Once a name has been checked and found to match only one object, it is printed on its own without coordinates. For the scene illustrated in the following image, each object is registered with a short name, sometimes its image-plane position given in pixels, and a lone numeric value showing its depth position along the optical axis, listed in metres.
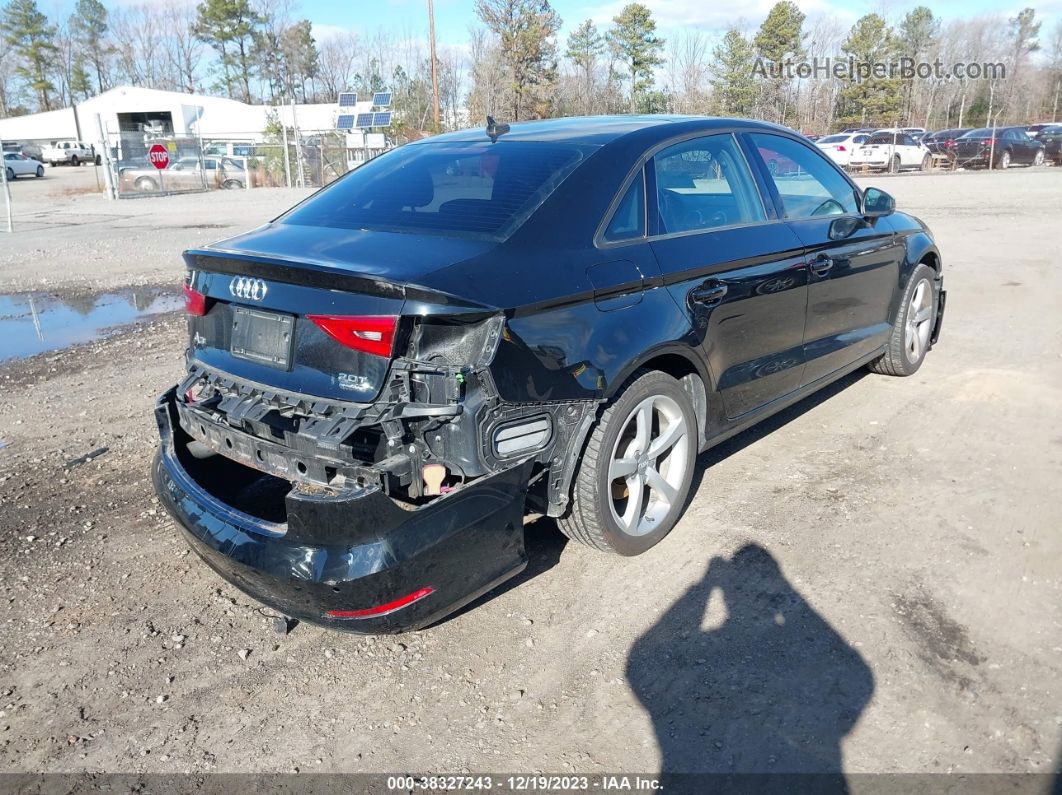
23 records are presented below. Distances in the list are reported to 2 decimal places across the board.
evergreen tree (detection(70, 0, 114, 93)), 82.06
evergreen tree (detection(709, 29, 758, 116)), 43.44
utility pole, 31.52
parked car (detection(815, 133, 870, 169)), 31.67
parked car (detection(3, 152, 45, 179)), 40.75
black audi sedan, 2.67
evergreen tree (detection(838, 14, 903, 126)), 49.97
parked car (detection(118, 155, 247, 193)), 28.05
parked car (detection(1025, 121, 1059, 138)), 31.58
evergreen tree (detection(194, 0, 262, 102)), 70.12
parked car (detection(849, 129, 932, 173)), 31.61
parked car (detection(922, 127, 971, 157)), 32.81
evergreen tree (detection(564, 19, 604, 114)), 47.03
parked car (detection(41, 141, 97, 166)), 53.22
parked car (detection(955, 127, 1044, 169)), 31.36
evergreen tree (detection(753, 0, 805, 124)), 45.41
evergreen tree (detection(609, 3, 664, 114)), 45.59
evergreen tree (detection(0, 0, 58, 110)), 73.81
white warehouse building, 56.56
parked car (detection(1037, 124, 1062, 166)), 31.45
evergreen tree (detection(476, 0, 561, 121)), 43.50
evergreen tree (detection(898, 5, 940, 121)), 55.59
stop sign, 25.75
